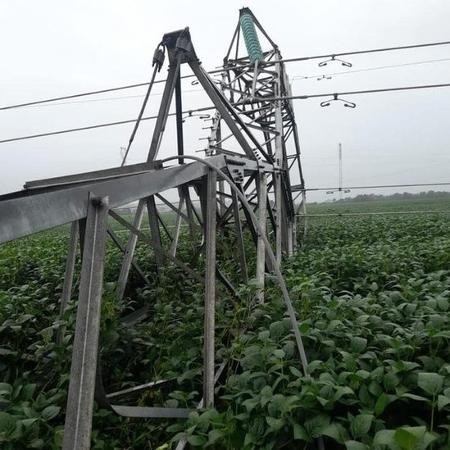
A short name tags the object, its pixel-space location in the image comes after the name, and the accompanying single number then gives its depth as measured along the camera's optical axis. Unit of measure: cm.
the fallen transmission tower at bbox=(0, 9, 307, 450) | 129
